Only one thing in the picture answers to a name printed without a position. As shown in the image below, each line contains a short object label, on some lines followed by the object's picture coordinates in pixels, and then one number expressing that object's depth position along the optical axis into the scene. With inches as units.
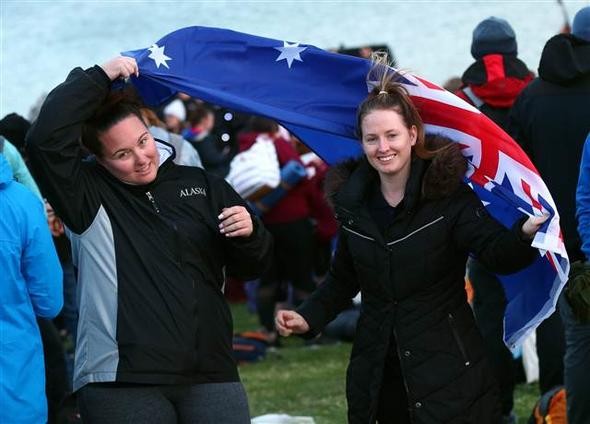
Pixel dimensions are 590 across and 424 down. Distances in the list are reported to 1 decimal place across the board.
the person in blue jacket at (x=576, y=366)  413.3
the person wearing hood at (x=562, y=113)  452.4
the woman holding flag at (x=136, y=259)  317.6
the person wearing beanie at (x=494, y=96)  476.3
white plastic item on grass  534.2
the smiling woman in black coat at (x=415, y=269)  338.3
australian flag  363.0
